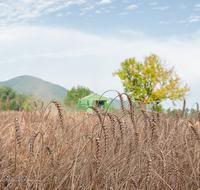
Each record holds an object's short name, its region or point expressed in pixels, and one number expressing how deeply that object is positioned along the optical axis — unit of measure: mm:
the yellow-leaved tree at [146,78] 33125
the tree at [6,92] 59688
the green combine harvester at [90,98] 38556
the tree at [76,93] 69106
